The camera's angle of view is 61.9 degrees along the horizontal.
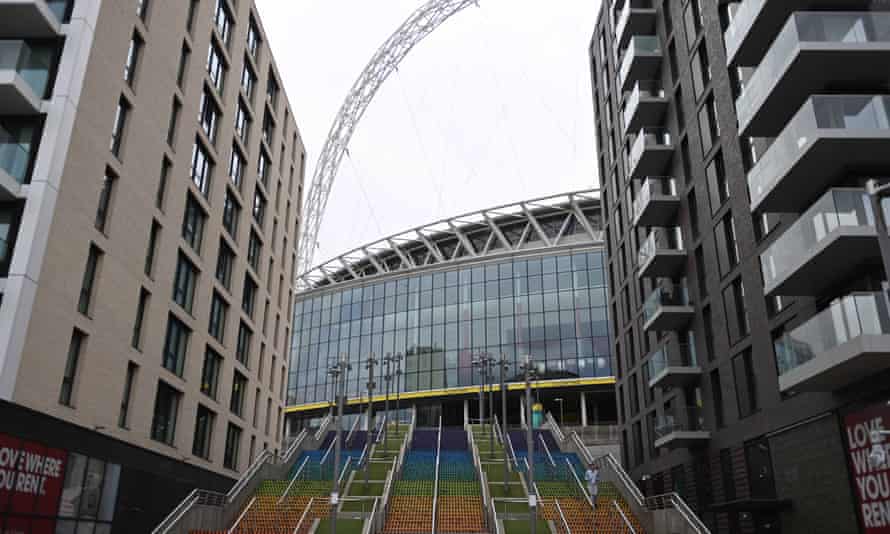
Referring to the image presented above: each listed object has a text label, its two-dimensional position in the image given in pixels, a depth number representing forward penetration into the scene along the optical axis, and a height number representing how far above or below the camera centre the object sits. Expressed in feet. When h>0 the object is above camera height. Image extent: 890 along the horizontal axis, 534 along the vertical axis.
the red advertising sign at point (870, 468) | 57.06 +5.24
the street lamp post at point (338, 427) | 79.92 +12.41
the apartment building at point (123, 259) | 69.21 +30.12
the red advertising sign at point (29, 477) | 63.52 +4.30
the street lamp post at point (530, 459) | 78.02 +8.56
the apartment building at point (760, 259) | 62.69 +29.07
